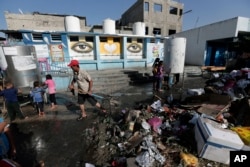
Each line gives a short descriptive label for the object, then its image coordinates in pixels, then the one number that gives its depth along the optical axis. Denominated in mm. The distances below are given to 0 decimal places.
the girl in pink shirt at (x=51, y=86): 5391
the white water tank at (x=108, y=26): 12453
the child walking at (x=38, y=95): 4745
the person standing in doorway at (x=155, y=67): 6921
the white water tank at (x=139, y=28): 13664
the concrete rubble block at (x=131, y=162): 2387
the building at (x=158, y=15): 21984
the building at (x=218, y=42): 12094
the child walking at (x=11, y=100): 4122
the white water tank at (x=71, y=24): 10945
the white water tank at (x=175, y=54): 8156
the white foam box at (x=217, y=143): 2354
